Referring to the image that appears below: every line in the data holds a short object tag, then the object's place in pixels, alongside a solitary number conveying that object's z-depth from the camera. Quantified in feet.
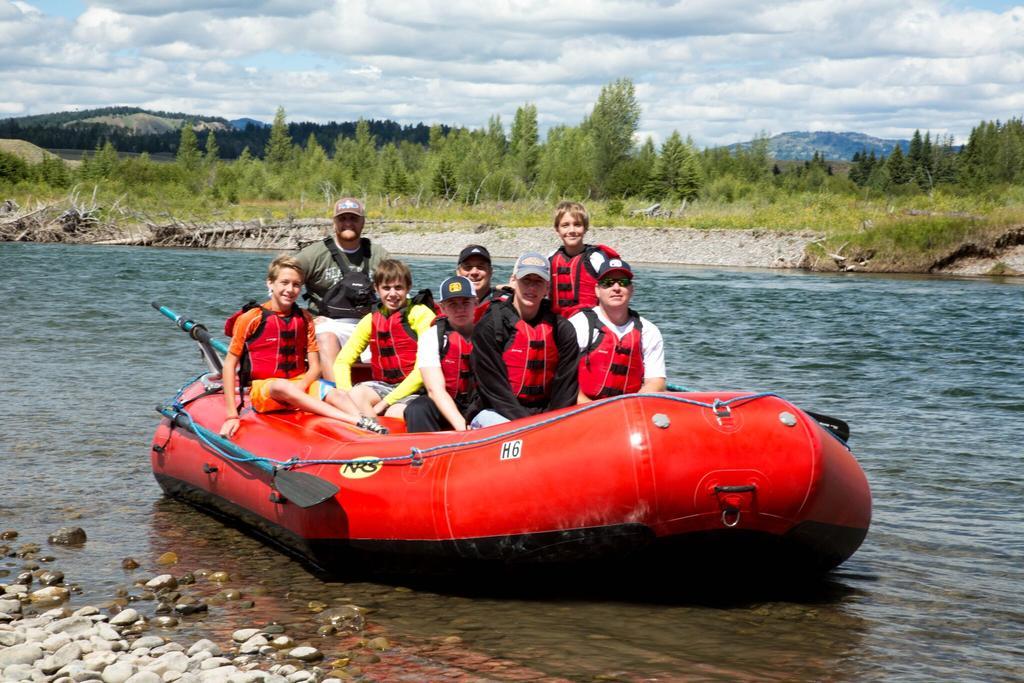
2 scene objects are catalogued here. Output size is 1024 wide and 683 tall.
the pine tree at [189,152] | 249.55
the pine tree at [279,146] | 269.03
